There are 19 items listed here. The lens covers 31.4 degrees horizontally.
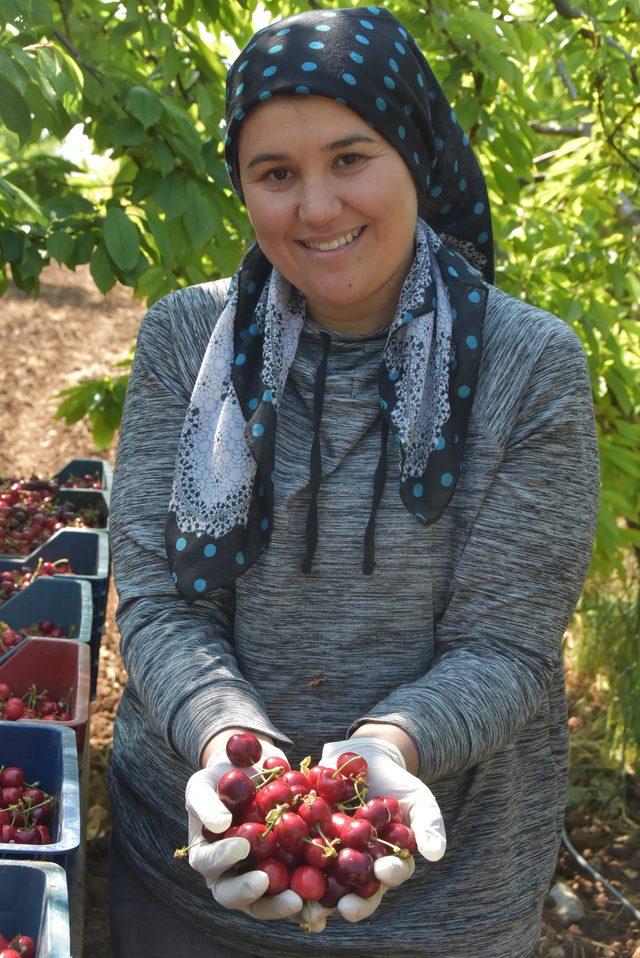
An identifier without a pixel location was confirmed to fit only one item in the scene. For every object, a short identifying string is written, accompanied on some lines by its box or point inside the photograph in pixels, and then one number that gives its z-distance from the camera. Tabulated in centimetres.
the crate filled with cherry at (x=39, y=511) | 356
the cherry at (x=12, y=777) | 187
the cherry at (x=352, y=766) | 153
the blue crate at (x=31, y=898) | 140
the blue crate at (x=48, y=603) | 284
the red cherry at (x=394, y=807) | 148
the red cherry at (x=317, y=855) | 143
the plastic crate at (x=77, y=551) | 325
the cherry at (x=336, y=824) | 146
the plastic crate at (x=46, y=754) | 177
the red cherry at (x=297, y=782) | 152
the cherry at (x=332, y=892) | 143
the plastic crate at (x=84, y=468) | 446
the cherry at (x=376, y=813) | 145
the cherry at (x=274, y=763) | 154
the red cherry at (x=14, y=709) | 221
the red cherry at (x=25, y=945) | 142
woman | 186
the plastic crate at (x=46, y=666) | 239
